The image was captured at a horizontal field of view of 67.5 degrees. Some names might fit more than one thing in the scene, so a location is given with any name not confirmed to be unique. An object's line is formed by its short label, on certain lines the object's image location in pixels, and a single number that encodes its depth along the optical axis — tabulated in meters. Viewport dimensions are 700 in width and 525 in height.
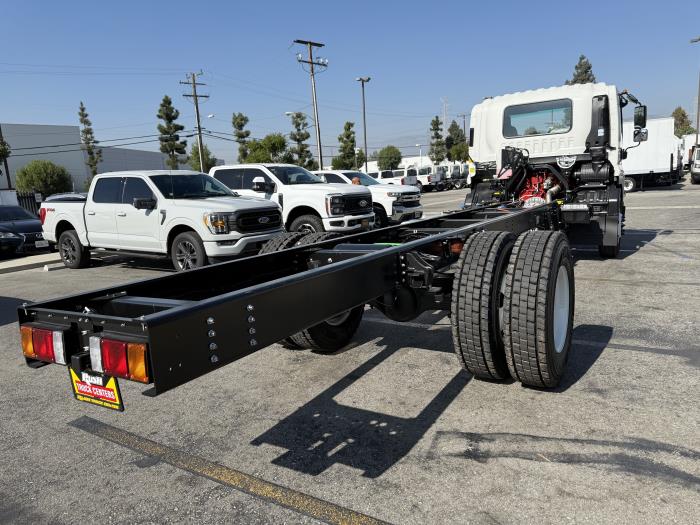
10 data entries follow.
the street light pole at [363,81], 51.19
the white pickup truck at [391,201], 15.66
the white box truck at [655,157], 26.09
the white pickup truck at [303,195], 10.82
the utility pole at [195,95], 55.22
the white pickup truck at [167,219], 8.52
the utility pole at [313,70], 38.47
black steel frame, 2.06
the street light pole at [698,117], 47.57
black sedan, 12.95
